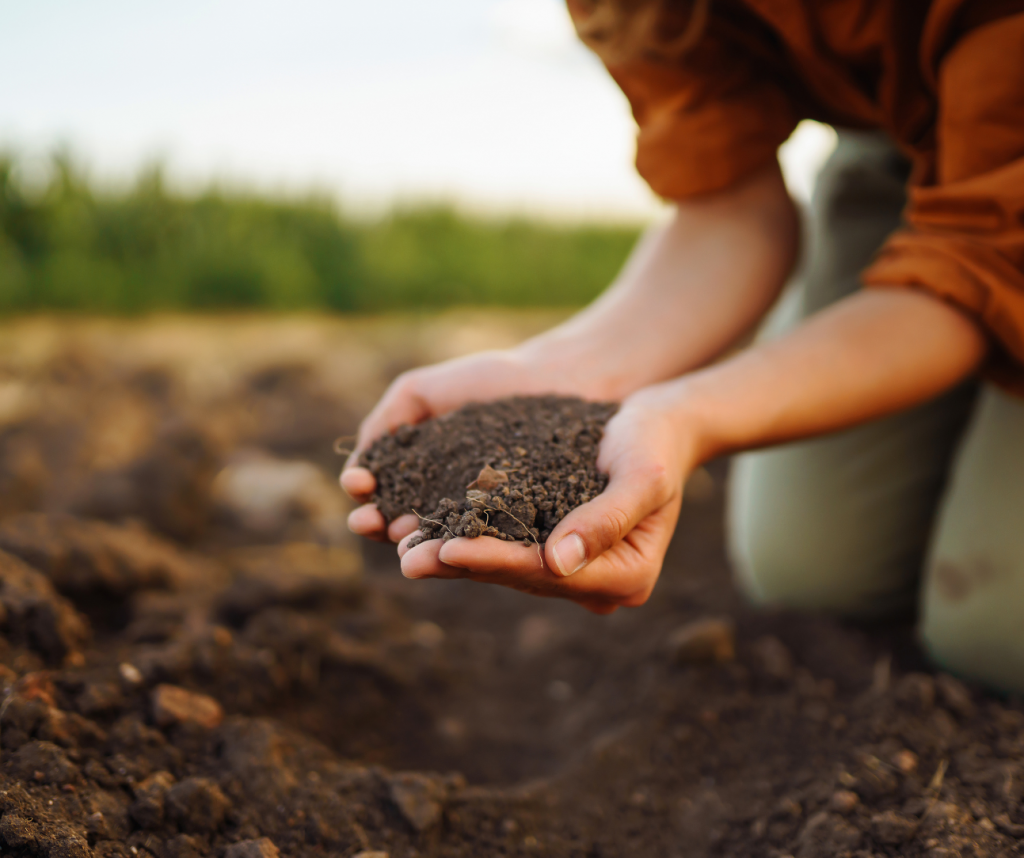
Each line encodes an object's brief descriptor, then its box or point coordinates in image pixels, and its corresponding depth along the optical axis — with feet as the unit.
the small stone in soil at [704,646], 2.42
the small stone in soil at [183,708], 2.01
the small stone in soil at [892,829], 1.83
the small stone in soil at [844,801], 1.93
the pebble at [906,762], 2.00
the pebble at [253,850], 1.76
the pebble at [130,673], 2.06
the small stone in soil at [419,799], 1.91
